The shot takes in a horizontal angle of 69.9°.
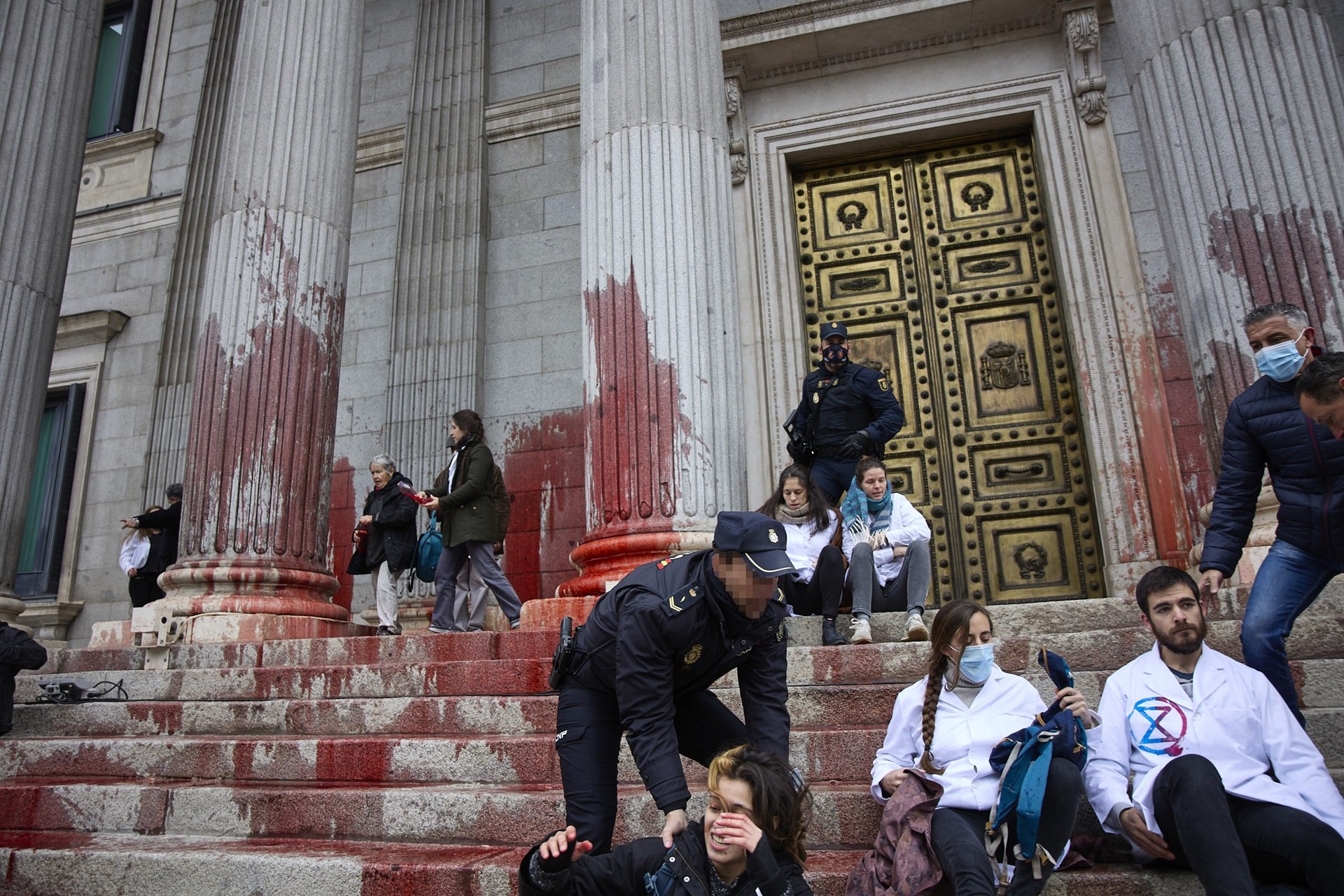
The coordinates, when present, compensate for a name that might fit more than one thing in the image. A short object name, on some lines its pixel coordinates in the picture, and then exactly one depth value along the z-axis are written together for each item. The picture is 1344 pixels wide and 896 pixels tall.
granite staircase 4.06
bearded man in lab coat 3.09
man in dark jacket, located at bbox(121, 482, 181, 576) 10.23
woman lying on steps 2.78
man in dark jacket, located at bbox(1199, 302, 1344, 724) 3.95
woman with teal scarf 5.93
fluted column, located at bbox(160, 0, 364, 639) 8.02
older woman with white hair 8.41
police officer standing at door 7.16
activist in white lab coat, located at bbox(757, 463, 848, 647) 5.99
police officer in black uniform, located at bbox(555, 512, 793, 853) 2.93
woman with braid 3.37
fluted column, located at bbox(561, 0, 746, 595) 6.70
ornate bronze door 9.52
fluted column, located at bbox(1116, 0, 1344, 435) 6.23
